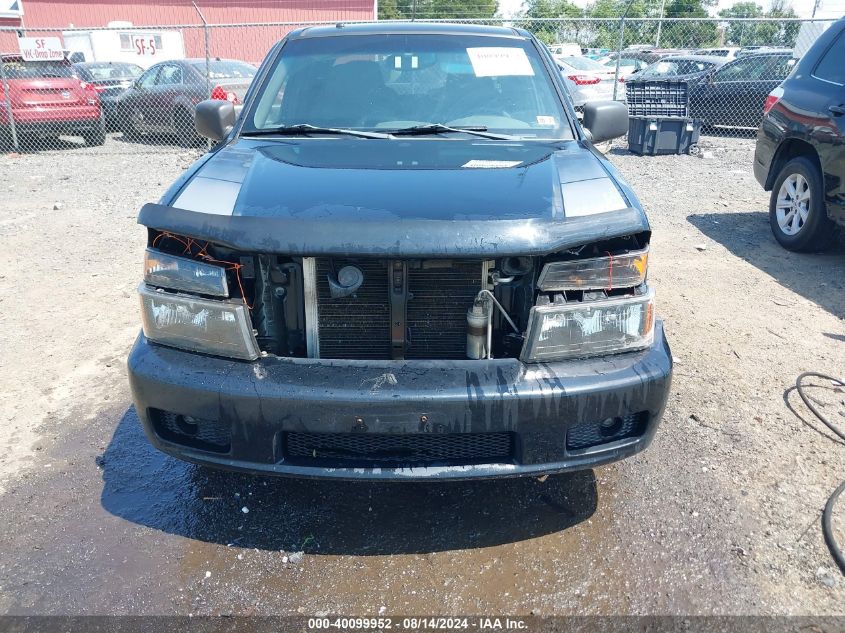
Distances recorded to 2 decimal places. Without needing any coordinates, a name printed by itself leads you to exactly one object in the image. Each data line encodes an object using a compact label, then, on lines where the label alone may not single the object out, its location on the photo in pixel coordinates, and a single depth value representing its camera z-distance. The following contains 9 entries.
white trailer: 20.91
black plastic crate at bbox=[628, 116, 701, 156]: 11.02
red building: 25.69
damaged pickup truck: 2.17
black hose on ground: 2.46
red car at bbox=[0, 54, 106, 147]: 11.42
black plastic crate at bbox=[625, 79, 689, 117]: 11.02
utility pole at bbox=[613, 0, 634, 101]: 12.38
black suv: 5.36
